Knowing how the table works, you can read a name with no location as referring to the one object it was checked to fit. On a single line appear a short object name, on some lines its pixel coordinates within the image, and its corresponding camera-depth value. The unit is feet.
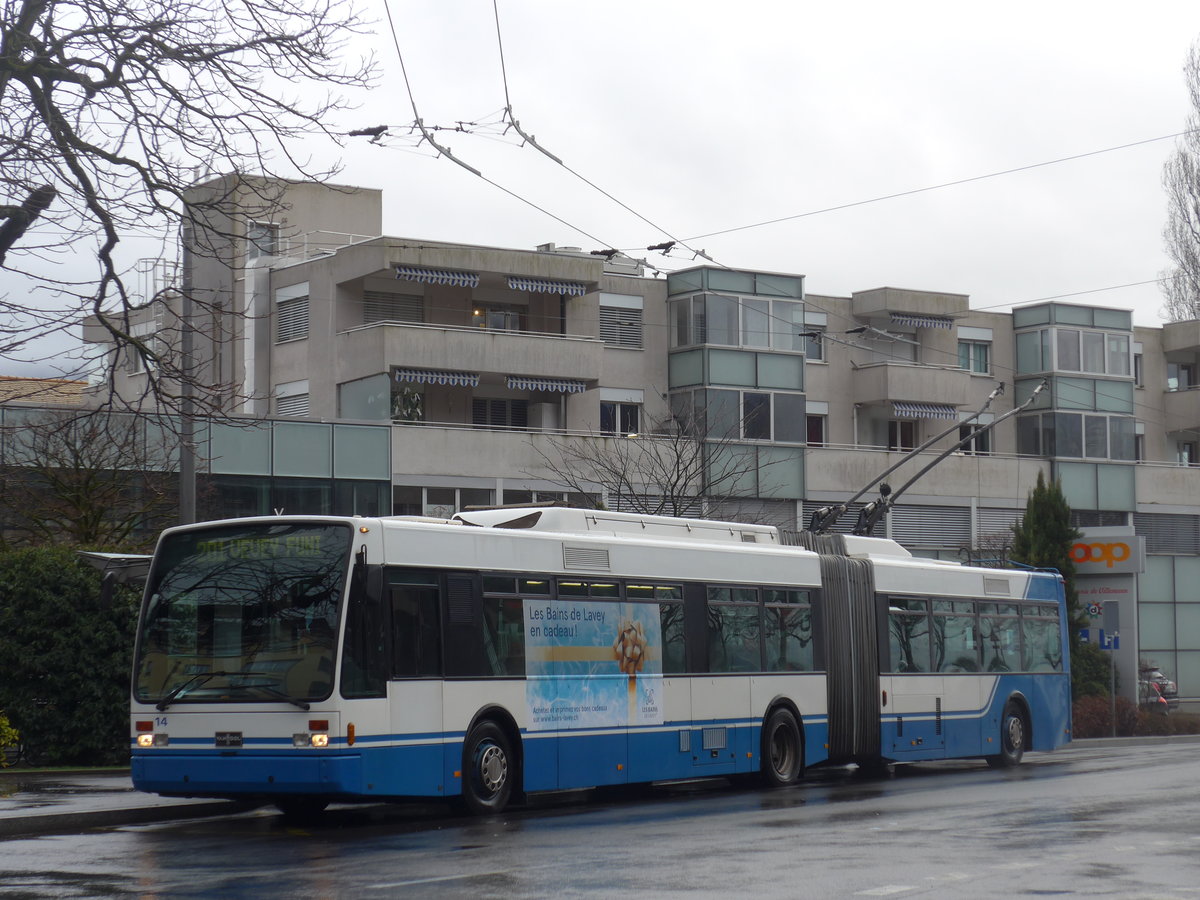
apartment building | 140.77
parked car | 142.00
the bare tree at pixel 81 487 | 93.61
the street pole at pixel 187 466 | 65.26
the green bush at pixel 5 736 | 69.97
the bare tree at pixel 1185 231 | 224.53
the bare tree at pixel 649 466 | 135.44
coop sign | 138.72
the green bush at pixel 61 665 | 71.72
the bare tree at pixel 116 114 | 50.62
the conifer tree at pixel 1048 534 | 143.33
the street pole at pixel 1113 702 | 121.60
